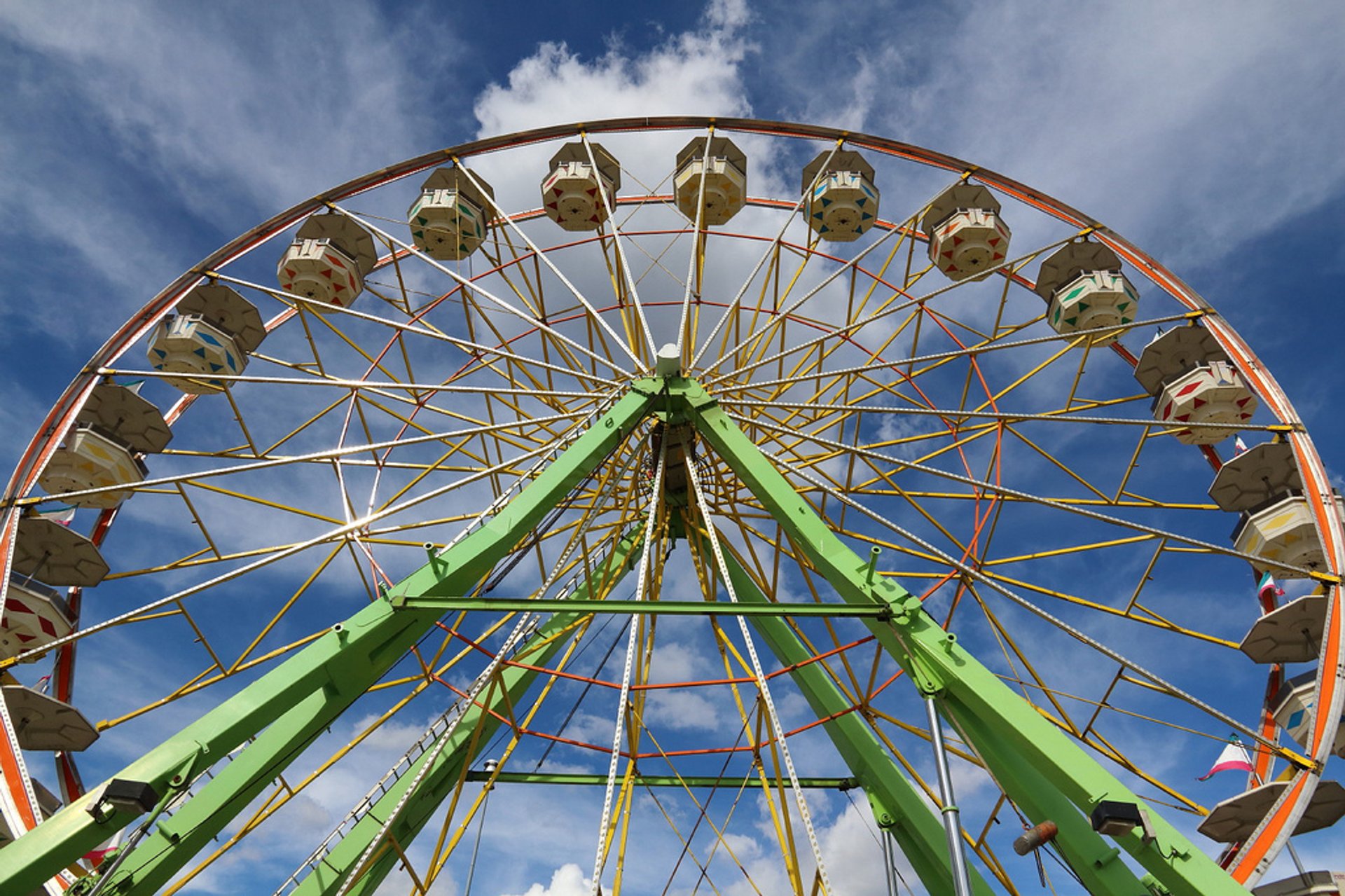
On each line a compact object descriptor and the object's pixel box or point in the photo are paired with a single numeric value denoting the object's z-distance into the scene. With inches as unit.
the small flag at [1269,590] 466.6
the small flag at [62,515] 425.4
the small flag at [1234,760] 431.5
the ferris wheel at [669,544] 270.2
